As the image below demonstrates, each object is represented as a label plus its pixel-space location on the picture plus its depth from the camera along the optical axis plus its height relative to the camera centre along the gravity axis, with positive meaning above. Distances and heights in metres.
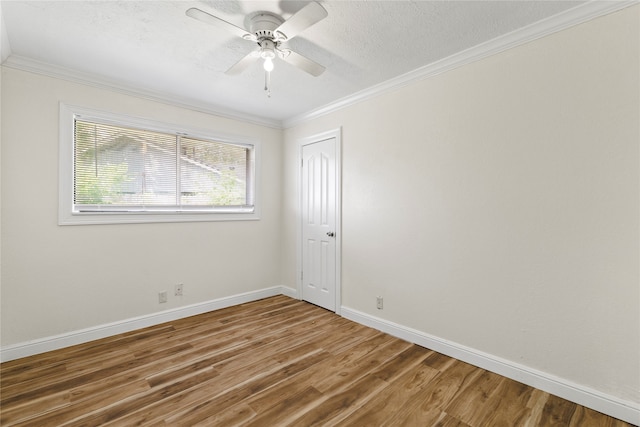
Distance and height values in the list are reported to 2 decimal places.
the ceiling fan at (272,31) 1.64 +1.11
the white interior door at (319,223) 3.60 -0.15
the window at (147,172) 2.79 +0.41
